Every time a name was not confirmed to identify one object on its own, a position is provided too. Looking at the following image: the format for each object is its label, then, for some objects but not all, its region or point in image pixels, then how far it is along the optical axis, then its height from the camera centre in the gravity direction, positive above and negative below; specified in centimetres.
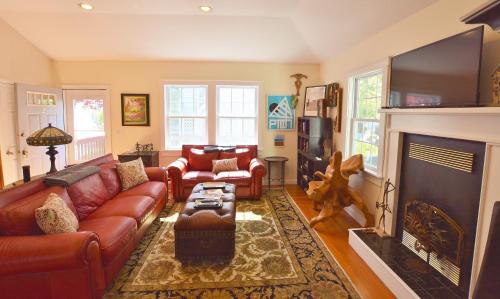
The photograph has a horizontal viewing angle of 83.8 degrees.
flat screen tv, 197 +45
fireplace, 203 -61
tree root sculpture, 338 -79
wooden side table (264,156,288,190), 517 -76
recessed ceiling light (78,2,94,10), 370 +157
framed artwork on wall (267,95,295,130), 548 +24
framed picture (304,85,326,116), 493 +49
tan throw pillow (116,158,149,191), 368 -69
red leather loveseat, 446 -86
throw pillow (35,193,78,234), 207 -73
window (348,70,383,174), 354 +12
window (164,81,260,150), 545 +22
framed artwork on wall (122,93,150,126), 532 +27
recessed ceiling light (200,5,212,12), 376 +159
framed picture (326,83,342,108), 443 +53
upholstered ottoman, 256 -103
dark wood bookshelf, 465 -28
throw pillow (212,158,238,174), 482 -70
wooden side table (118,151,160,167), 491 -60
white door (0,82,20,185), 406 -20
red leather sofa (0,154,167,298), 180 -90
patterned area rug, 226 -133
